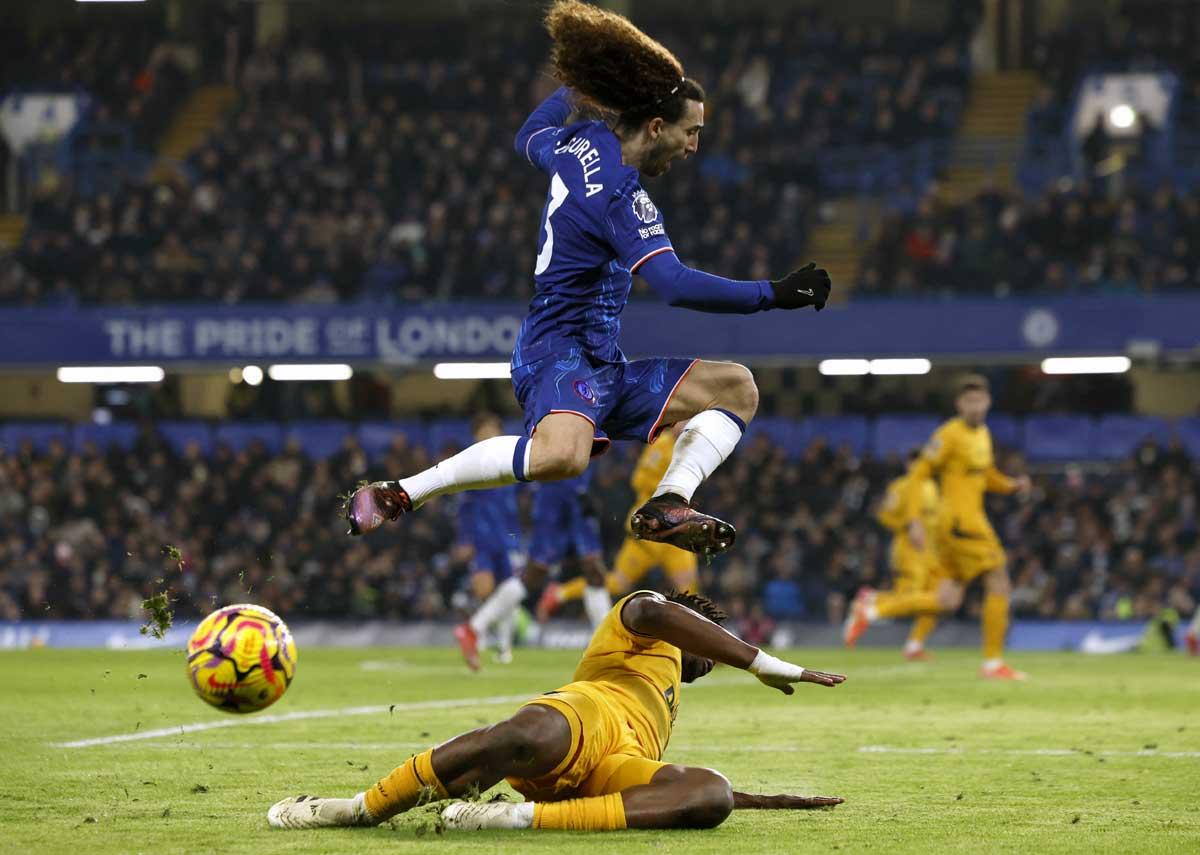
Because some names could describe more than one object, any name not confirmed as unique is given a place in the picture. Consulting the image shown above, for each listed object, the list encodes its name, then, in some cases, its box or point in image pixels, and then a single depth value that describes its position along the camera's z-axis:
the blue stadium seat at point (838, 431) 23.38
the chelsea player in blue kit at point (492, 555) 15.32
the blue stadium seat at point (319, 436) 24.53
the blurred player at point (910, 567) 16.64
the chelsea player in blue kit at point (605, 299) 6.62
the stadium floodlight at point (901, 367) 23.33
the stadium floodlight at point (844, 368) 23.38
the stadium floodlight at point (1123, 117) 25.13
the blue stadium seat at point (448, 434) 23.69
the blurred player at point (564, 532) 15.10
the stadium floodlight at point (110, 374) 24.29
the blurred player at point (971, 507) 14.18
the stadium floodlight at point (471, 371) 23.65
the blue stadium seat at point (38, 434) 24.78
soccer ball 5.75
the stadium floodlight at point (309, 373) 24.64
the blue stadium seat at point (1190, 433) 22.52
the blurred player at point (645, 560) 15.76
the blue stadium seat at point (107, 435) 24.45
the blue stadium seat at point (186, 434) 24.47
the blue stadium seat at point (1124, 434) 22.59
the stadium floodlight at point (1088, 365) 22.77
